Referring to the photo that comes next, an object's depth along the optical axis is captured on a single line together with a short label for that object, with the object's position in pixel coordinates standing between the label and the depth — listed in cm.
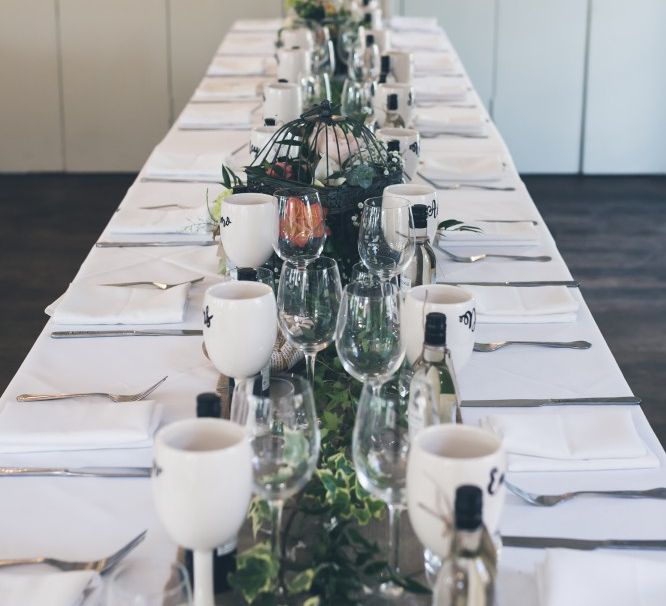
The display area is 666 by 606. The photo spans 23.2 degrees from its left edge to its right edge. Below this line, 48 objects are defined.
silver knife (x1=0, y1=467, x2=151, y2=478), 193
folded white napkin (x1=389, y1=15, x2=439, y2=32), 591
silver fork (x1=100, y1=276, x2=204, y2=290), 256
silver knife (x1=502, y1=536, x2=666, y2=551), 179
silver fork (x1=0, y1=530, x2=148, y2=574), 175
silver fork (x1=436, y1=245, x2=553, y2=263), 270
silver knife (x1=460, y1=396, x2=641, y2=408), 211
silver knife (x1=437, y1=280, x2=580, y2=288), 255
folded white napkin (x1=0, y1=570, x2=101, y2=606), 167
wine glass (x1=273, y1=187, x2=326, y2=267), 220
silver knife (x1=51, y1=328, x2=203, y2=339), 237
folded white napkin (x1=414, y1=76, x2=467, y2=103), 427
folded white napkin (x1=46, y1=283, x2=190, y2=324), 241
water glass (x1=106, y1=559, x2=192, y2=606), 147
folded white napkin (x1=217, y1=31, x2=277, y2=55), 540
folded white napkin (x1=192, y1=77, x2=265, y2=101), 438
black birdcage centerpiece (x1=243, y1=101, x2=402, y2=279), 232
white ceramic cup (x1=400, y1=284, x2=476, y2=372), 190
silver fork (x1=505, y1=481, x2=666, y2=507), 186
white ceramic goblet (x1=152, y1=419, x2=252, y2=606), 152
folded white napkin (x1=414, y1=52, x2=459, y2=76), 480
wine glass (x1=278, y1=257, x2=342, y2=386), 201
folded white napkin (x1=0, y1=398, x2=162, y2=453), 199
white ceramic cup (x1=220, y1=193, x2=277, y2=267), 221
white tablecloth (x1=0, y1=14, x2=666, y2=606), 182
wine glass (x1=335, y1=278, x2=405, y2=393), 189
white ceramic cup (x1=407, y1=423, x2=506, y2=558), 153
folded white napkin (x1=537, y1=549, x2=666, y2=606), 167
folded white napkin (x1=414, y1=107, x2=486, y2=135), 375
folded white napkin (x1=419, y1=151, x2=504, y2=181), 321
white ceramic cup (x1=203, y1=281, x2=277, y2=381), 184
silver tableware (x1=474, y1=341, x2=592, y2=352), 230
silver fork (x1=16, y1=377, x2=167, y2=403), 211
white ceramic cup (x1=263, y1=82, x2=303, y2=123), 313
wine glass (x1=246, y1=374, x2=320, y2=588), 160
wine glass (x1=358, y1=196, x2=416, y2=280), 220
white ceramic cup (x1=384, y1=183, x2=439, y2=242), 231
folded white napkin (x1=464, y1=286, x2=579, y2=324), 241
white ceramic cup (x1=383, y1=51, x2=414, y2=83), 374
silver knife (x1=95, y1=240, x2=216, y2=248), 284
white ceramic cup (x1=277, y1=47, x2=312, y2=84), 377
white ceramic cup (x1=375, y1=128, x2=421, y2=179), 275
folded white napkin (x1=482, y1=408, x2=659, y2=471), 195
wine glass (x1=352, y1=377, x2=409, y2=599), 162
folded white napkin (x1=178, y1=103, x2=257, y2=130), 392
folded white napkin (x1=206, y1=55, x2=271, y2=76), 487
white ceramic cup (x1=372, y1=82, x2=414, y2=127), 316
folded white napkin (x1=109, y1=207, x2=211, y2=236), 289
